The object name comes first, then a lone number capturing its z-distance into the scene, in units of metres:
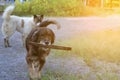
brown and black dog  5.75
